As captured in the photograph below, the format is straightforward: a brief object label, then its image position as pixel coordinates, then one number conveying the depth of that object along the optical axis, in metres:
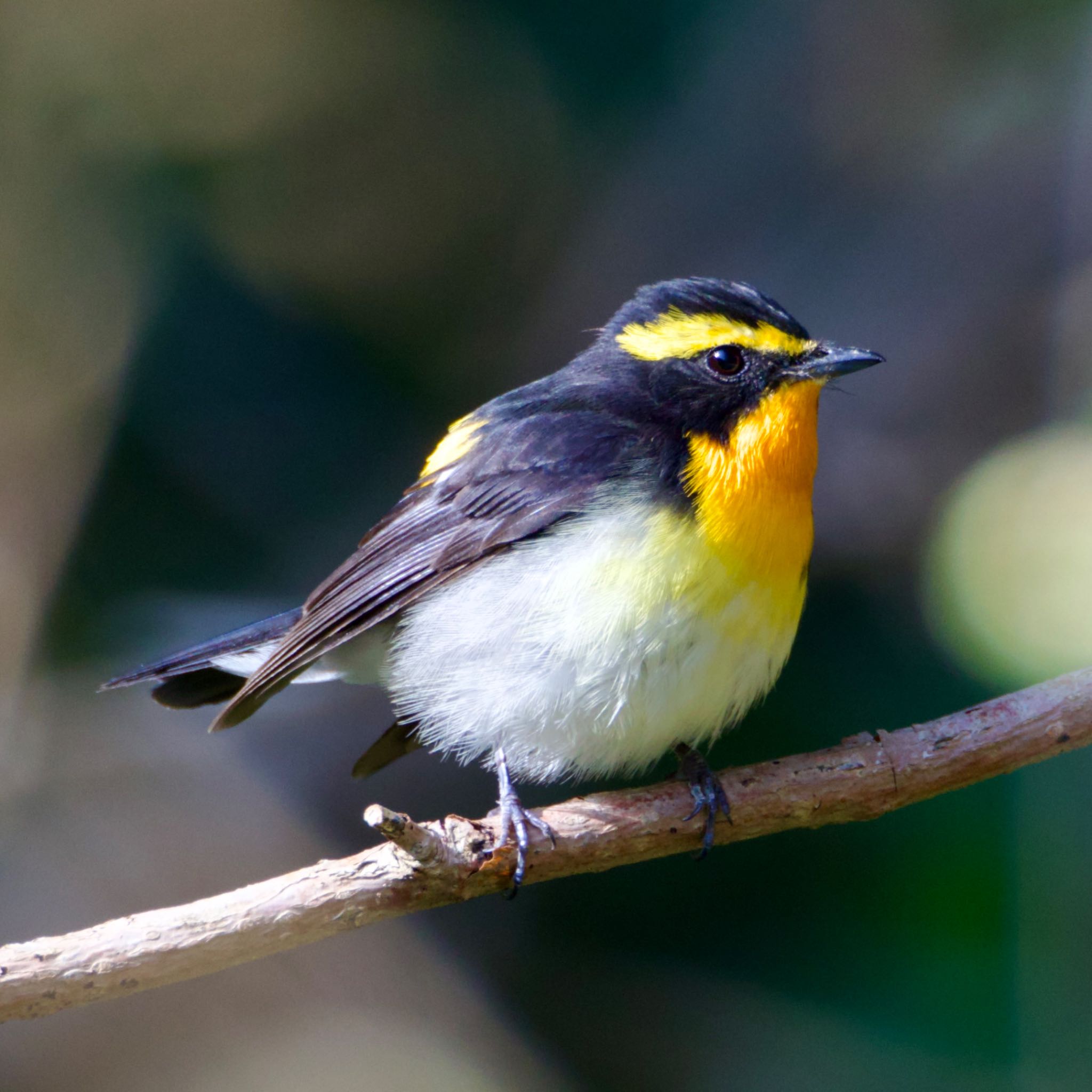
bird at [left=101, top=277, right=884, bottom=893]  3.98
